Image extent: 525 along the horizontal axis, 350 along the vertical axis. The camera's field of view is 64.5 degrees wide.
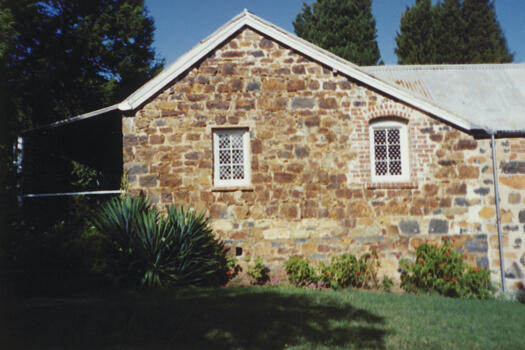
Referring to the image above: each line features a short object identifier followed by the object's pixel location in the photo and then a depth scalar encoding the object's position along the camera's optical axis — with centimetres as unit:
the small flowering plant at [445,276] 849
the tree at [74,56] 1747
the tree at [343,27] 2536
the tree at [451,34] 2402
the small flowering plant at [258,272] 888
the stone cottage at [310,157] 915
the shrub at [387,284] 891
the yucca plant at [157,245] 788
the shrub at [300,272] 875
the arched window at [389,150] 951
